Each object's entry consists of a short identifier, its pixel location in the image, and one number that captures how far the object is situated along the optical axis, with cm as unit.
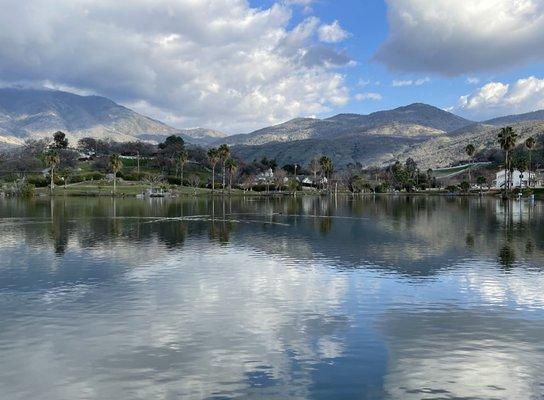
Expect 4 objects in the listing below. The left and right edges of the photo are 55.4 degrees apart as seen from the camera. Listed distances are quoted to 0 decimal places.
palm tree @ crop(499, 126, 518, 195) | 17188
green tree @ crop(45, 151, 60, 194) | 19414
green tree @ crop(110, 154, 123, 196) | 19562
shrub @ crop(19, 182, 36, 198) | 18201
